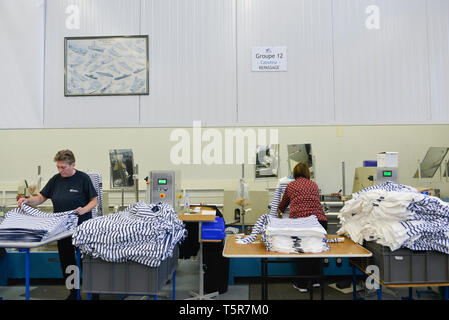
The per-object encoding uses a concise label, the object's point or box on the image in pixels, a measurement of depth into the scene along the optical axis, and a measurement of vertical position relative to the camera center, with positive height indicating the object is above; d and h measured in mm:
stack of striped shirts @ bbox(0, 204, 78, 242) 2348 -411
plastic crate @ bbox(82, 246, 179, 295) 2168 -713
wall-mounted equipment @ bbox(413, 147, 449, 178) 4352 +52
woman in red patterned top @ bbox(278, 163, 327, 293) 3059 -316
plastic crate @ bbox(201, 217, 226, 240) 3074 -594
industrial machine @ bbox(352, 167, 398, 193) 3771 -114
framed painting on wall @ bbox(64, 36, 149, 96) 4488 +1321
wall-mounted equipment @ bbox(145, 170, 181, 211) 3533 -190
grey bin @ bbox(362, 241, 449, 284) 2178 -659
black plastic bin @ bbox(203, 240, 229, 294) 3277 -988
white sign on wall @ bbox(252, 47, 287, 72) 4477 +1456
